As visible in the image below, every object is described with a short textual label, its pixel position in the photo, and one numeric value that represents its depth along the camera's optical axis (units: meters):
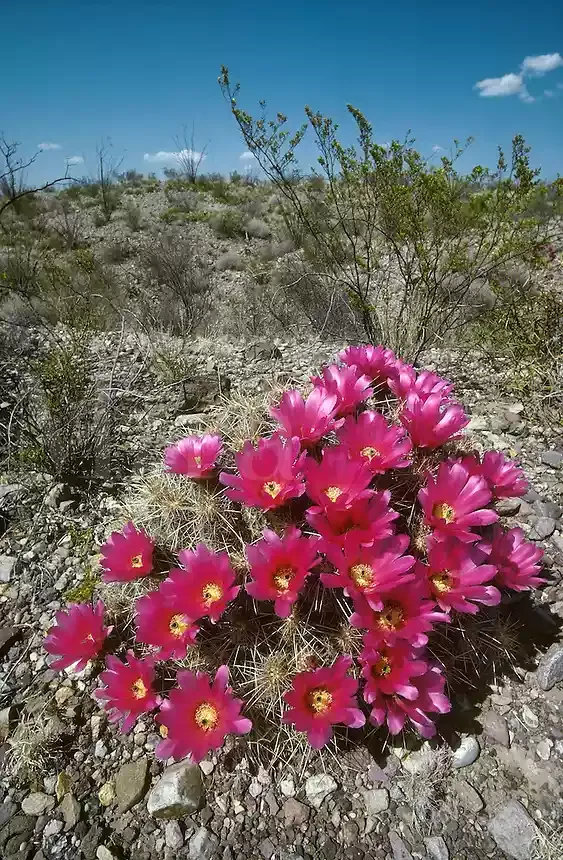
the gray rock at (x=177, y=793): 0.47
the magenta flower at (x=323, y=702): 0.44
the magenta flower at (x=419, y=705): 0.47
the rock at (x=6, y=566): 0.73
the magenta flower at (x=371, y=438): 0.50
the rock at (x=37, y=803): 0.49
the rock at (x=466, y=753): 0.50
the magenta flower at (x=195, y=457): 0.53
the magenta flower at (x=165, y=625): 0.47
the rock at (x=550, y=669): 0.55
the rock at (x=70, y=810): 0.48
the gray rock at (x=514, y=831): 0.43
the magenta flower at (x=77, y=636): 0.54
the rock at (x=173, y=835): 0.46
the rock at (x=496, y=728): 0.51
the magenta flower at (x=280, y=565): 0.44
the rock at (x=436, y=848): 0.44
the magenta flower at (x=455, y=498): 0.48
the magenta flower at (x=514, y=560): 0.53
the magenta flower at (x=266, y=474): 0.47
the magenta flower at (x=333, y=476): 0.47
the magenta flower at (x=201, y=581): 0.47
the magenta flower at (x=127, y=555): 0.52
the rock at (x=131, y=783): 0.49
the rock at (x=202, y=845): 0.45
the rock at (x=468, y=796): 0.46
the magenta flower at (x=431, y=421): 0.52
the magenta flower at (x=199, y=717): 0.45
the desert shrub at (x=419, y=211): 1.30
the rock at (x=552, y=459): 0.83
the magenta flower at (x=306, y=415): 0.51
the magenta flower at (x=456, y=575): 0.46
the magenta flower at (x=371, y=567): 0.43
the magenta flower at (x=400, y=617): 0.44
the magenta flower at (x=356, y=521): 0.45
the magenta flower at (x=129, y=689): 0.50
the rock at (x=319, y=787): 0.48
